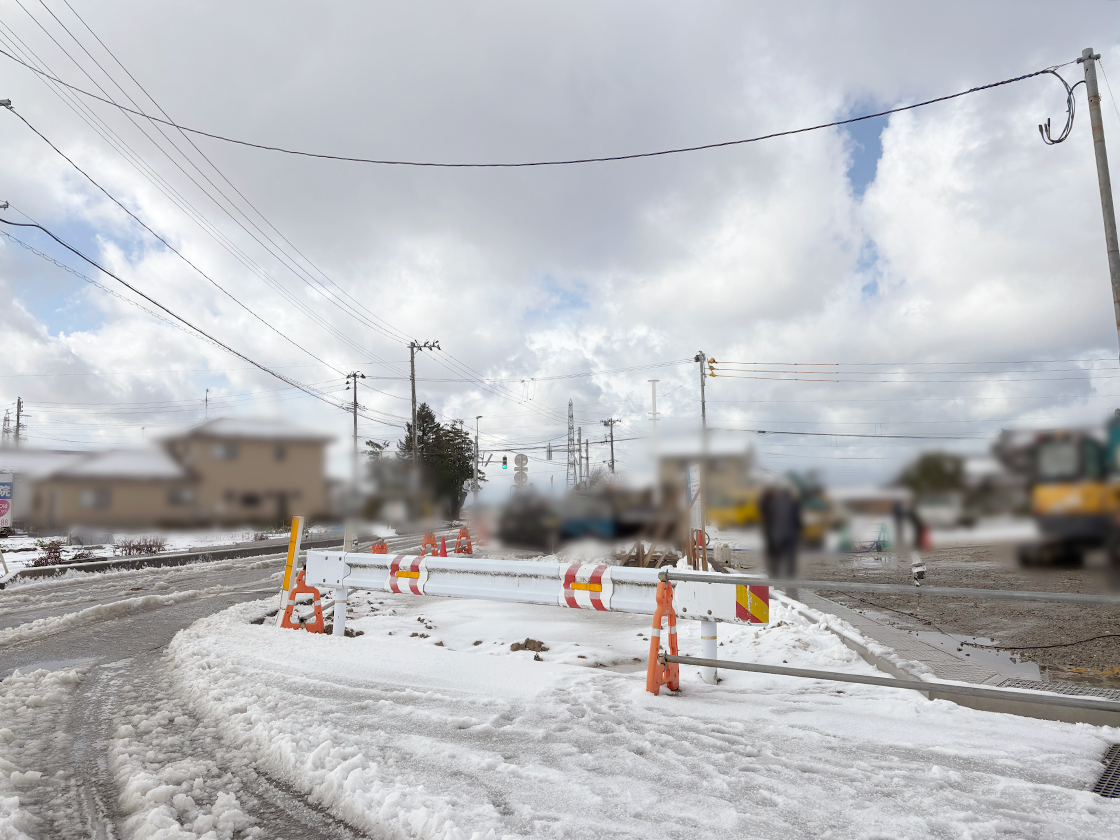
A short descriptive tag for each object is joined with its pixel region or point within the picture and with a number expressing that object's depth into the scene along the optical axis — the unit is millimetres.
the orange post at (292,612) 8227
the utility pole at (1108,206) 10492
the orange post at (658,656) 5277
